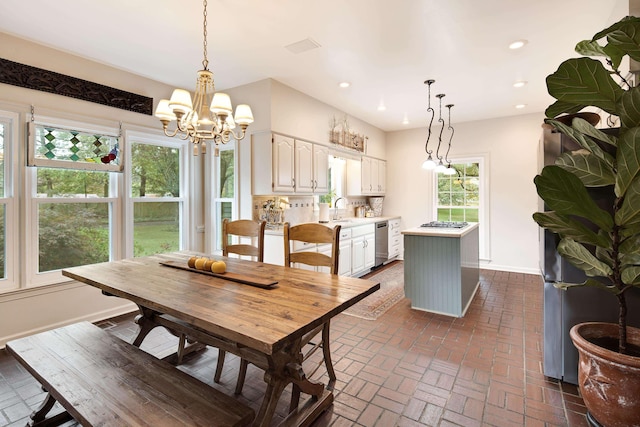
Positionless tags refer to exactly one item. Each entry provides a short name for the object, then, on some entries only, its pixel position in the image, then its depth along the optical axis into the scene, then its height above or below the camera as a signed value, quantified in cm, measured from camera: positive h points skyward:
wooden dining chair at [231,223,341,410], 208 -32
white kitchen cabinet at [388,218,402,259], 615 -55
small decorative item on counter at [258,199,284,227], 410 -2
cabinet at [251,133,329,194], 388 +63
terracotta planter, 152 -89
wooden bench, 121 -79
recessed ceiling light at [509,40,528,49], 298 +165
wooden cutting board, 175 -41
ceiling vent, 295 +164
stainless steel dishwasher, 565 -58
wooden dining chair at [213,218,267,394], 256 -19
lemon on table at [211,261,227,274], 199 -36
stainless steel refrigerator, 207 -64
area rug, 358 -114
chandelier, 208 +73
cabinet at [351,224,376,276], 482 -60
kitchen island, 336 -66
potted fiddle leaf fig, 153 +4
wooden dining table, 125 -44
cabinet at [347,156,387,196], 589 +69
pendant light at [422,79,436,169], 394 +66
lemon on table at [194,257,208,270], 209 -35
